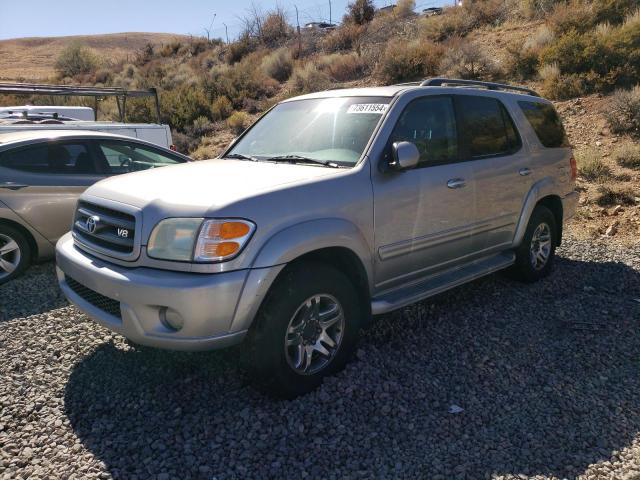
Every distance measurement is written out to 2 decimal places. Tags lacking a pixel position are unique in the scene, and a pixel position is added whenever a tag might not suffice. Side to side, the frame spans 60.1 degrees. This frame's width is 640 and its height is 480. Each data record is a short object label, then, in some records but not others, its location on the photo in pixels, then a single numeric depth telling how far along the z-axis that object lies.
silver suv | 3.08
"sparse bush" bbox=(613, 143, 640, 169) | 9.97
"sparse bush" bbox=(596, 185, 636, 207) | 8.77
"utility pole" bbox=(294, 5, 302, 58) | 25.63
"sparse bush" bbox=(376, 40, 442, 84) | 17.69
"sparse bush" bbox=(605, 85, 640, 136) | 11.16
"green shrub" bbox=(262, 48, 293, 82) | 23.69
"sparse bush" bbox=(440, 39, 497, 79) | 16.08
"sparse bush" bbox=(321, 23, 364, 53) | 24.59
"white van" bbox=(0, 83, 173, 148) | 7.50
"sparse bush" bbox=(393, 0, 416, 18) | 26.17
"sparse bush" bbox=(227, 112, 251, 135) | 18.11
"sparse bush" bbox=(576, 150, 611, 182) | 9.73
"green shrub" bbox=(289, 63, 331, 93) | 20.33
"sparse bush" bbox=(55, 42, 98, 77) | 37.44
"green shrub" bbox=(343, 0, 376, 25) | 26.61
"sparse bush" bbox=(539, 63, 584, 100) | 13.30
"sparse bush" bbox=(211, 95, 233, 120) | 19.81
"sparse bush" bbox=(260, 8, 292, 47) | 29.63
